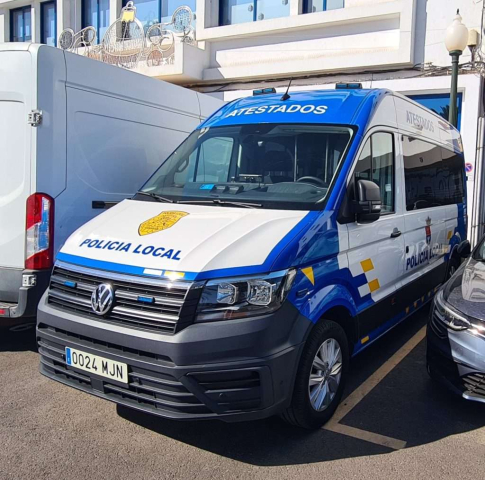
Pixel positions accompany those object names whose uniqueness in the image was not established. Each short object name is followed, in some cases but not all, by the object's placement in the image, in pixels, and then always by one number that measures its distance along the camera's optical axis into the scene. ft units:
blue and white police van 9.73
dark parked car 11.93
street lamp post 28.99
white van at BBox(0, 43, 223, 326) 14.82
